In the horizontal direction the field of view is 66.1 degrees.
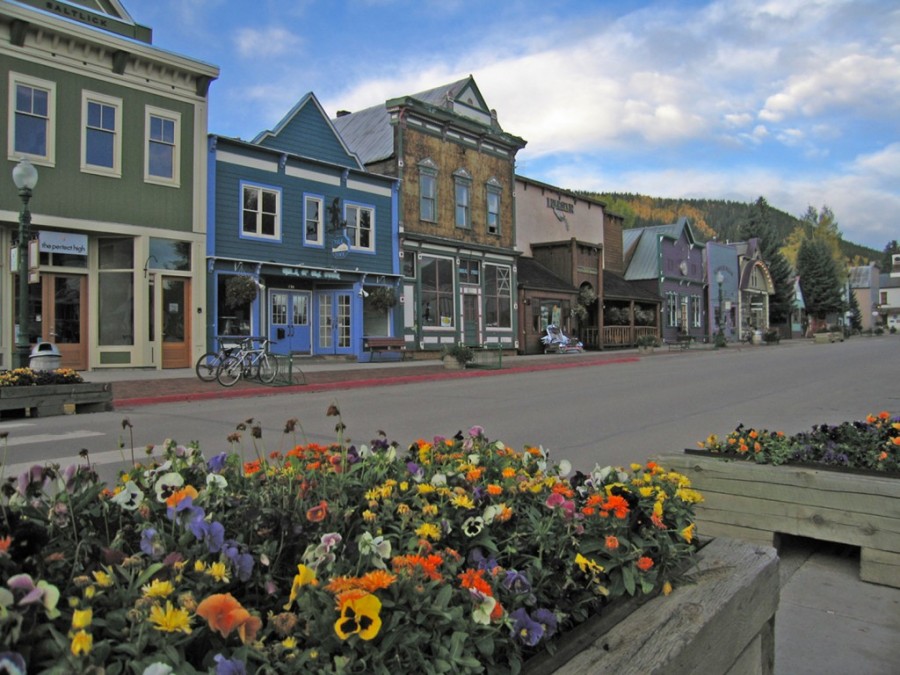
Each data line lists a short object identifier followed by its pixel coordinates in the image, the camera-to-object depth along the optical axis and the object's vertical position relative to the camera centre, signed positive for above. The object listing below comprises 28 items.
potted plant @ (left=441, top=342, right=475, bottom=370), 21.45 -0.27
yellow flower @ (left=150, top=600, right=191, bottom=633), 1.35 -0.53
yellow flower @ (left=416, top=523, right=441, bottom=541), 1.95 -0.52
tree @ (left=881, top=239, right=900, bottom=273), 165.74 +22.96
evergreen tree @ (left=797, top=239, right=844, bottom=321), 74.69 +7.45
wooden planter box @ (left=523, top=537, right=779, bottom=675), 1.76 -0.78
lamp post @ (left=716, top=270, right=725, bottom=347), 54.09 +5.31
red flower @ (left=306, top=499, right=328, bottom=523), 1.92 -0.46
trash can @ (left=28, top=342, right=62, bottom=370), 11.96 -0.18
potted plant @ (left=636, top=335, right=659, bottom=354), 33.22 +0.25
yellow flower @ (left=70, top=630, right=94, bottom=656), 1.24 -0.53
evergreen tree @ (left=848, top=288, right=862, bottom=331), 91.31 +4.57
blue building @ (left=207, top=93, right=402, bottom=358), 20.45 +3.52
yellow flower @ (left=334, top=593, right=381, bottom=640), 1.41 -0.56
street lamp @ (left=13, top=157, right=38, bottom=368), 11.74 +1.96
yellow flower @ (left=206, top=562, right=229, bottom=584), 1.60 -0.52
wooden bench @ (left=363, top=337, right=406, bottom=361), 24.27 +0.12
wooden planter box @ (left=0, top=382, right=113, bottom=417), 10.52 -0.80
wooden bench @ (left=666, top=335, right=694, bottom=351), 40.21 +0.41
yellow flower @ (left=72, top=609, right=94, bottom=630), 1.28 -0.50
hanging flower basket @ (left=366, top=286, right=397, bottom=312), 24.58 +1.79
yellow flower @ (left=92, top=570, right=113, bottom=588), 1.52 -0.51
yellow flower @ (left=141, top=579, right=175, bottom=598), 1.47 -0.51
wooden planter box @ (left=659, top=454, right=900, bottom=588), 3.71 -0.90
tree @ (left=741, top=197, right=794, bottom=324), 66.69 +8.99
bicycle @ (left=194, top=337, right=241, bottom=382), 15.48 -0.45
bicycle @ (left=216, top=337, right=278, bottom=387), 15.21 -0.39
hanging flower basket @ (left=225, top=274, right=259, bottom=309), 20.06 +1.72
